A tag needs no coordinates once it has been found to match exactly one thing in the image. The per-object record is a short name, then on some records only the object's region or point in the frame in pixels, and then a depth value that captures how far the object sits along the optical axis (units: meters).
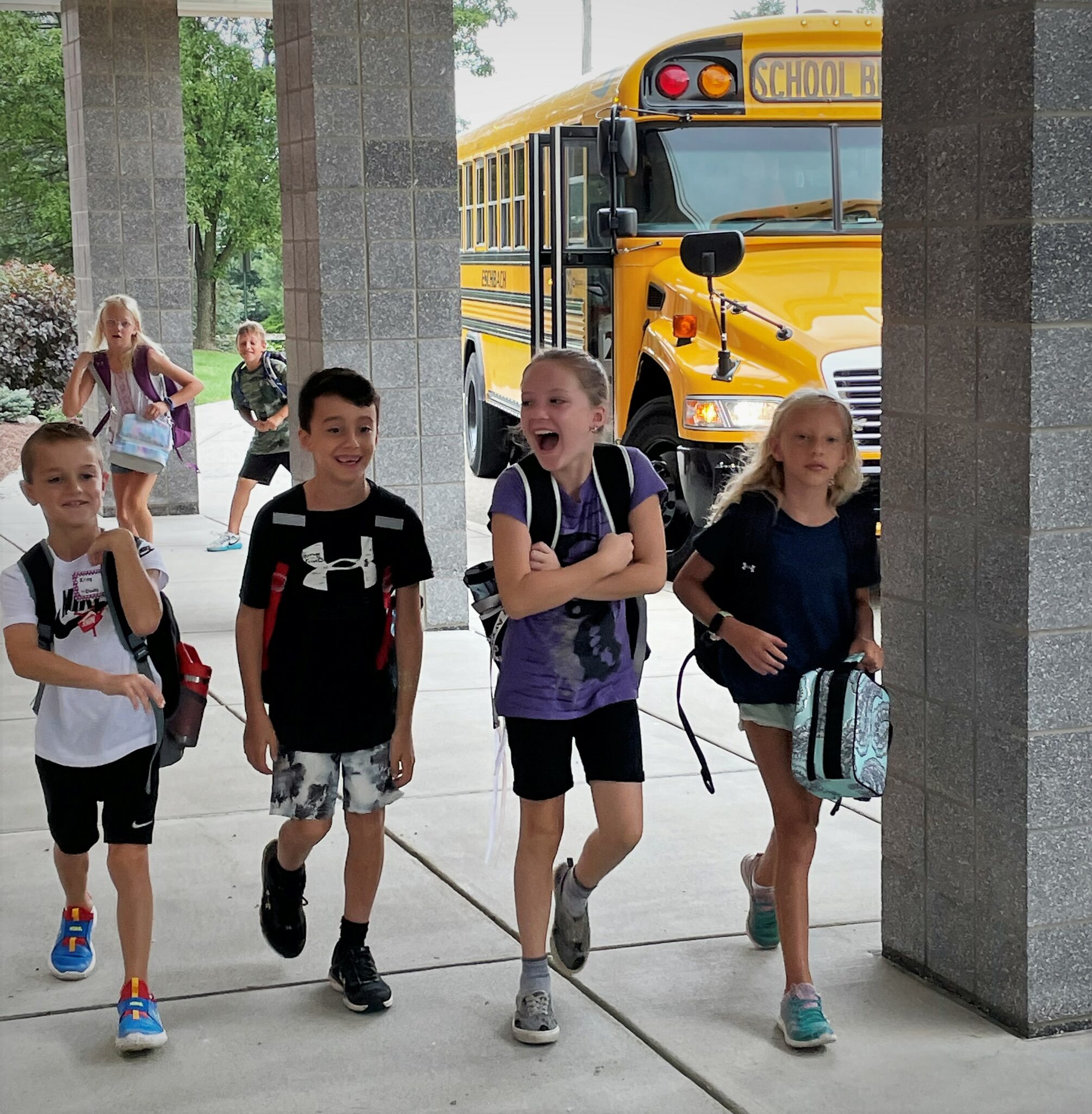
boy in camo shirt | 11.16
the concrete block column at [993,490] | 3.74
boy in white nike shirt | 3.90
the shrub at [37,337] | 23.81
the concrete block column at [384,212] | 8.50
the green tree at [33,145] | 36.59
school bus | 9.82
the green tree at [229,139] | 40.09
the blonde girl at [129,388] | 9.60
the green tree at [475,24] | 44.06
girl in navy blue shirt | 4.00
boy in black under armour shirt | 4.02
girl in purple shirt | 3.89
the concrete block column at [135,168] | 13.71
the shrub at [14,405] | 22.20
